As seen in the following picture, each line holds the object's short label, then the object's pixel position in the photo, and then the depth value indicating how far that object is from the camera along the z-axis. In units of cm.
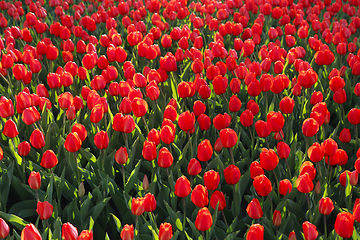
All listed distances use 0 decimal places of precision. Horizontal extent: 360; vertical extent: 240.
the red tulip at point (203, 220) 264
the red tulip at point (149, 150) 287
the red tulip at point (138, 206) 269
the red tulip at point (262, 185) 274
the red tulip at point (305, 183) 273
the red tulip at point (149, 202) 272
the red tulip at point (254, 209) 271
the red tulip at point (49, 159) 287
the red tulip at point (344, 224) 259
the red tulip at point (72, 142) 291
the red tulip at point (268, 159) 281
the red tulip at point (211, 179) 278
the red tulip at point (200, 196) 271
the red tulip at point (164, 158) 283
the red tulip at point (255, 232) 256
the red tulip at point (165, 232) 261
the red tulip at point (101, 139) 295
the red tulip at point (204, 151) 286
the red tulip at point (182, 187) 274
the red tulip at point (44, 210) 273
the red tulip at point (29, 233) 254
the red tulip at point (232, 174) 281
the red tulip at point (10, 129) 298
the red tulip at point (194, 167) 283
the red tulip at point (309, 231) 261
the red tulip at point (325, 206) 271
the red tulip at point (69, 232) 258
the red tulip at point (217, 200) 277
